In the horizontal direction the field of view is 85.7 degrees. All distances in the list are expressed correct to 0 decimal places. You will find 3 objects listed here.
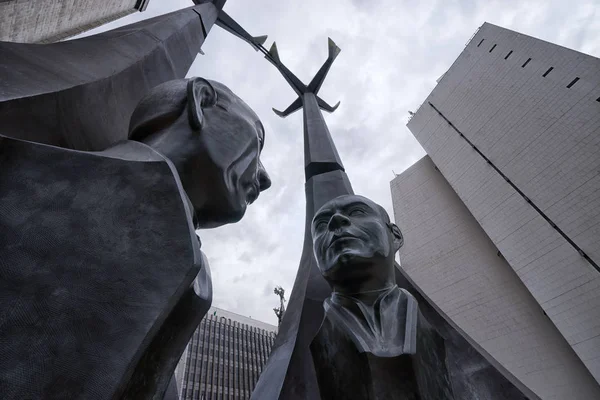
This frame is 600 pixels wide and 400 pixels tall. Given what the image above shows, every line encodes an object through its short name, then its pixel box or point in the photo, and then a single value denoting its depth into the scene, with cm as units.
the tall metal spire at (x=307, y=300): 246
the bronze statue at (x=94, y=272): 67
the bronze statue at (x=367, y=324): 167
